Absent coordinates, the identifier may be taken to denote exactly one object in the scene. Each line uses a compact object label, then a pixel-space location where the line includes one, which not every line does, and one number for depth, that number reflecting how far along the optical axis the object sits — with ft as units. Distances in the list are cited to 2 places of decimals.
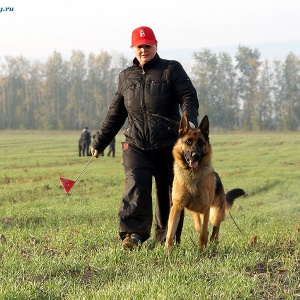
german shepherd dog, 20.80
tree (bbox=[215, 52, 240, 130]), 346.33
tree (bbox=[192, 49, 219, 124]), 361.30
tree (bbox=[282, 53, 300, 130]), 333.21
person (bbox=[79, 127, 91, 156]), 116.78
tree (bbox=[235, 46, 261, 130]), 355.77
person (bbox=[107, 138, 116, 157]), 115.24
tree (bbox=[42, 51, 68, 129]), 341.00
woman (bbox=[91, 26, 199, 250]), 22.18
